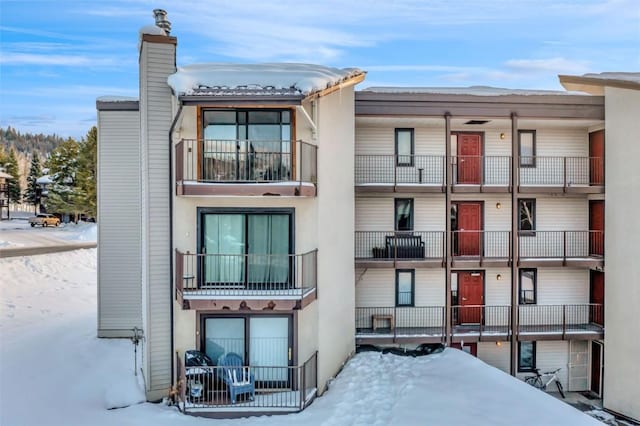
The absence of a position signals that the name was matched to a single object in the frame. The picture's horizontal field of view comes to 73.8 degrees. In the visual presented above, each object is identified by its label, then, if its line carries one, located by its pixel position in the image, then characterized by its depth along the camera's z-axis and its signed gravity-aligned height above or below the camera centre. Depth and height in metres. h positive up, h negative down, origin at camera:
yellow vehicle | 52.62 -1.55
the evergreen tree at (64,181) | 49.59 +3.31
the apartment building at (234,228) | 11.56 -0.55
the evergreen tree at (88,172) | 46.53 +4.08
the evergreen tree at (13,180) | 71.74 +4.92
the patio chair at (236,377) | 11.02 -4.50
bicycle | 15.59 -6.31
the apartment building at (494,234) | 15.15 -0.97
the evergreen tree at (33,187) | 74.06 +3.83
